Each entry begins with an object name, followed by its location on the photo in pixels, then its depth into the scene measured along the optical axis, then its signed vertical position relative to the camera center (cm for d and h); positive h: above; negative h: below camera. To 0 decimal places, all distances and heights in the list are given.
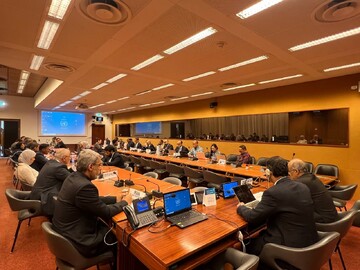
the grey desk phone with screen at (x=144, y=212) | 183 -75
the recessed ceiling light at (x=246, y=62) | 397 +145
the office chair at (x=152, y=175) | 392 -80
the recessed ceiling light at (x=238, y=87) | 630 +149
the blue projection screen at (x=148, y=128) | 1276 +35
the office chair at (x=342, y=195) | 329 -101
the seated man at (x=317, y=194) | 222 -68
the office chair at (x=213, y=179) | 417 -95
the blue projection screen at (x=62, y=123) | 1336 +68
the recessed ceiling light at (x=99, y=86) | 633 +151
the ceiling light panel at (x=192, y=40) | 292 +144
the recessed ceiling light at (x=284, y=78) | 526 +146
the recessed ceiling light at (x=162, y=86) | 625 +149
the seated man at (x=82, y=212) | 175 -69
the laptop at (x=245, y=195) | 232 -73
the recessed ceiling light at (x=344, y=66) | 436 +143
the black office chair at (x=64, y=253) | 162 -96
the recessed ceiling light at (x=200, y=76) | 503 +147
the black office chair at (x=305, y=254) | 148 -91
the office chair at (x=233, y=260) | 132 -96
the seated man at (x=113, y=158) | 519 -65
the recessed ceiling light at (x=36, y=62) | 416 +155
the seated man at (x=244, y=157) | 563 -67
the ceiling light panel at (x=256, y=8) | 224 +141
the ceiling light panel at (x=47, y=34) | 283 +150
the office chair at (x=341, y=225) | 203 -93
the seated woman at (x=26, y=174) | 345 -69
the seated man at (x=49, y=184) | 273 -70
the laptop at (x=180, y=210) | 187 -75
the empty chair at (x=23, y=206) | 271 -96
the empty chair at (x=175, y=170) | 545 -101
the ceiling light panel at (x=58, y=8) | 235 +149
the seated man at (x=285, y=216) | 168 -71
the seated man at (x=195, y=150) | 684 -61
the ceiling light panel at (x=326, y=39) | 296 +143
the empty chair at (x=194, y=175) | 482 -101
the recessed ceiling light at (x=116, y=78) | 527 +150
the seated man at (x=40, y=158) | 452 -53
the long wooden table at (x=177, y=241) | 141 -82
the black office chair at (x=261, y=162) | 569 -82
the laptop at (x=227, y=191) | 260 -73
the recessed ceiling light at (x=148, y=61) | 393 +146
